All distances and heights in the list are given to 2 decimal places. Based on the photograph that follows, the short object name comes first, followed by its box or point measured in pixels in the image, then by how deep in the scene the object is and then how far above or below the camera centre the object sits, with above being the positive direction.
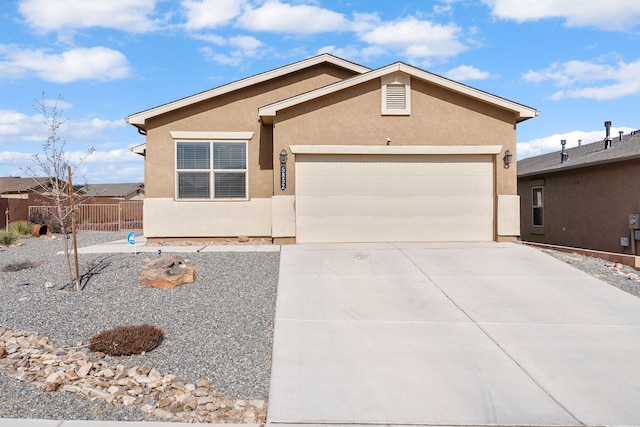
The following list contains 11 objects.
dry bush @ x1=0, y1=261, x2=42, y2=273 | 10.20 -1.17
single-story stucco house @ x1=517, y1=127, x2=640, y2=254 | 14.30 +0.55
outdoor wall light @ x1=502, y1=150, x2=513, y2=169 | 12.90 +1.52
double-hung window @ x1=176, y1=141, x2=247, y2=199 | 13.54 +1.30
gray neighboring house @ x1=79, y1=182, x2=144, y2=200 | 49.84 +2.71
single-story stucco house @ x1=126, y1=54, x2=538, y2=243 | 12.75 +1.43
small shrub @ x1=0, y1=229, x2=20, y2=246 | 16.30 -0.84
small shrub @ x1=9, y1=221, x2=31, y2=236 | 20.07 -0.56
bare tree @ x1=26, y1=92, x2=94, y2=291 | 8.27 +0.51
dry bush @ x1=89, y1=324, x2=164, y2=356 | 5.78 -1.65
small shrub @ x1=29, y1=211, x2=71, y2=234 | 21.82 -0.26
